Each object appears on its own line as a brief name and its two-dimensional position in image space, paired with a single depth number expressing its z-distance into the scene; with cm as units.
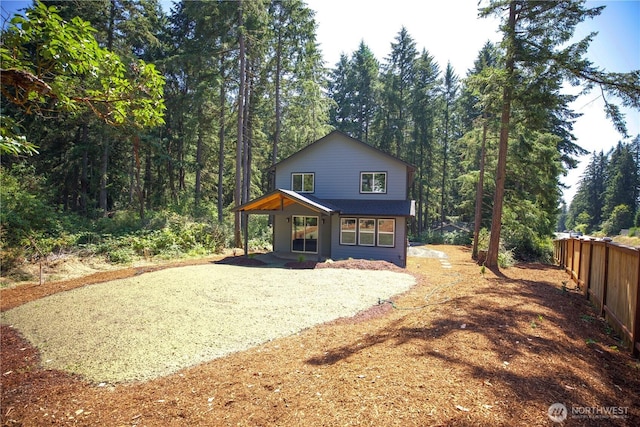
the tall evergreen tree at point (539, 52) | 973
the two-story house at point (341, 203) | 1474
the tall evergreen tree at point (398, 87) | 2989
